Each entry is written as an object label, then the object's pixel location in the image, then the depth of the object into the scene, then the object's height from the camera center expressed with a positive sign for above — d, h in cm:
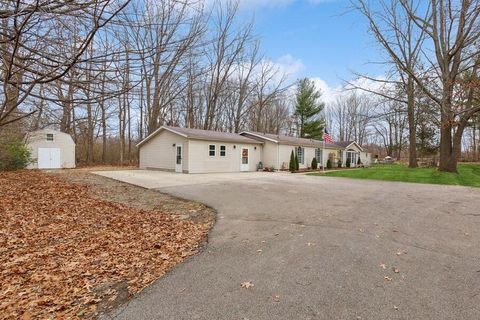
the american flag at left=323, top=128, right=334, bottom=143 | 1961 +181
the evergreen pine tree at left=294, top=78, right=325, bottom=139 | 3606 +719
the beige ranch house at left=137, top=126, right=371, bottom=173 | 1728 +74
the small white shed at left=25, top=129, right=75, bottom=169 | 1982 +90
